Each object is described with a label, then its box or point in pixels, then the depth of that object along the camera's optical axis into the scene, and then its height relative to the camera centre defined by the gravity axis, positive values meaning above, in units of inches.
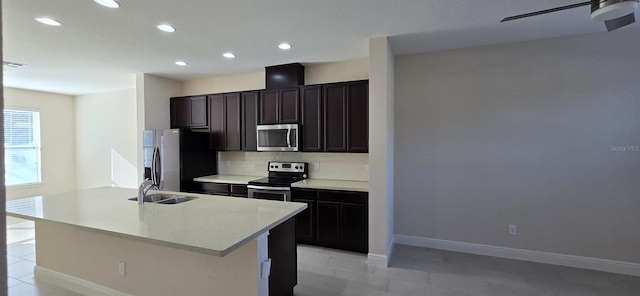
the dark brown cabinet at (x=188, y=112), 188.1 +23.5
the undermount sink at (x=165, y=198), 110.6 -21.3
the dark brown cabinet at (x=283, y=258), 87.4 -37.8
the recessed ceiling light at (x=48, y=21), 100.0 +46.2
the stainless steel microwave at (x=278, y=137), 158.7 +4.7
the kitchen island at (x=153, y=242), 71.1 -30.7
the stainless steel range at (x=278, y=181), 150.9 -20.6
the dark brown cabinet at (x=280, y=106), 159.9 +23.3
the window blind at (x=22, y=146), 214.0 +0.7
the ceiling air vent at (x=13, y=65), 152.5 +45.9
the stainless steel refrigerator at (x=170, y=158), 168.4 -7.5
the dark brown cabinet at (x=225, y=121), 178.4 +15.7
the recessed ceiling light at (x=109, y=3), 88.4 +46.3
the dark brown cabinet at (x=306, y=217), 145.9 -38.5
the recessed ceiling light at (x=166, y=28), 108.4 +46.8
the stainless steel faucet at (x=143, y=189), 97.7 -15.2
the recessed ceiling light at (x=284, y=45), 130.6 +47.4
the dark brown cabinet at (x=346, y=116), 143.6 +15.0
